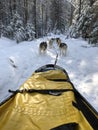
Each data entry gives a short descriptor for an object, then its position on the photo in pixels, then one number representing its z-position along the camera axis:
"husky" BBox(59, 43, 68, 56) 6.38
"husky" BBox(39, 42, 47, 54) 6.39
